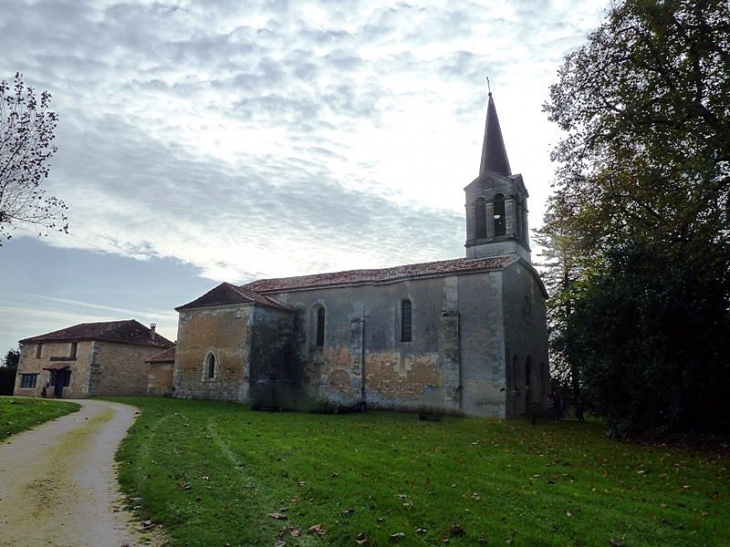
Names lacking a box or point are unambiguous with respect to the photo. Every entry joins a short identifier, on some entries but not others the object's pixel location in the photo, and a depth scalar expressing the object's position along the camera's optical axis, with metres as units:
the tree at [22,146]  15.94
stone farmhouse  37.06
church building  24.56
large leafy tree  13.43
